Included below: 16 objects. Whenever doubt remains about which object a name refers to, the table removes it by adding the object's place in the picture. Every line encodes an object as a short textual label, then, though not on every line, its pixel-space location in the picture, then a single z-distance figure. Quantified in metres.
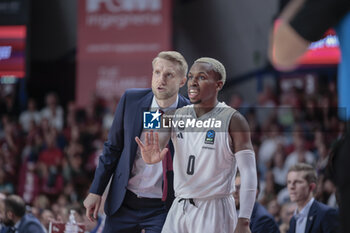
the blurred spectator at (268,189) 14.89
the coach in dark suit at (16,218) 10.26
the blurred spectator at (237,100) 20.98
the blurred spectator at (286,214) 11.13
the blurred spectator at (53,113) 23.73
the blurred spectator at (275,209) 12.94
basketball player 6.36
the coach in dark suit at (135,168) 7.46
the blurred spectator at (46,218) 11.38
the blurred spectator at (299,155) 16.86
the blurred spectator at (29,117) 24.16
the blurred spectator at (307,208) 8.56
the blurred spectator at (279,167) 16.83
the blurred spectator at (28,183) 19.97
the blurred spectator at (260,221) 9.02
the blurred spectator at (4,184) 19.89
